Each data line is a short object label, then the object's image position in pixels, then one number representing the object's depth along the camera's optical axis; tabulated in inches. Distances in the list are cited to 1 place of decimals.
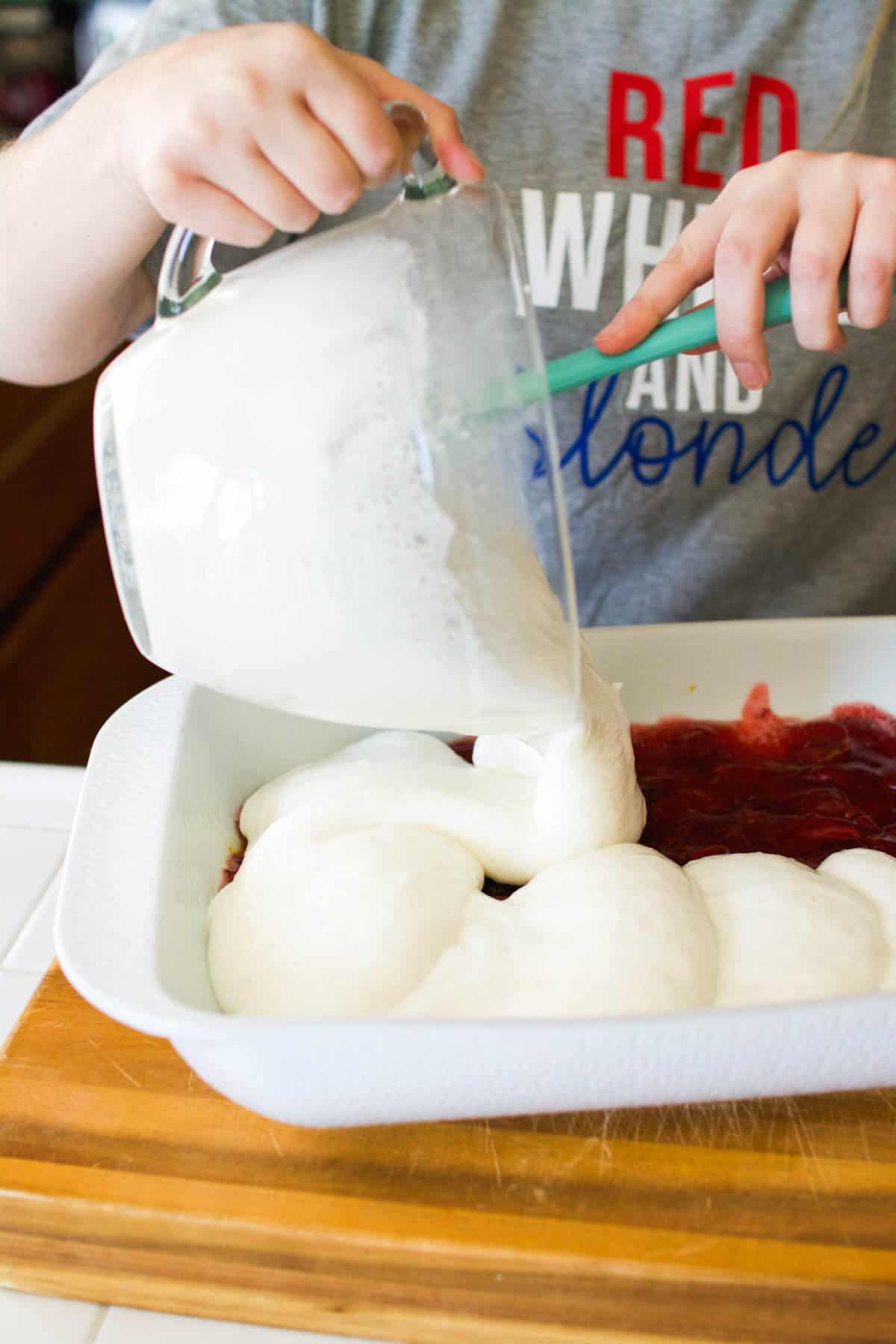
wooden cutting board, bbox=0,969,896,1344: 17.8
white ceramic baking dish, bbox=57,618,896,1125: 16.7
